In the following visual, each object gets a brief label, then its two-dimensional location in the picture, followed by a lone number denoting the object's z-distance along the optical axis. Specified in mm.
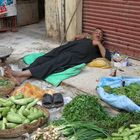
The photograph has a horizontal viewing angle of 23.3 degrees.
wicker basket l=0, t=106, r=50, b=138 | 4156
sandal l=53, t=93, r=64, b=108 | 5031
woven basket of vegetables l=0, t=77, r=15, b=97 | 5469
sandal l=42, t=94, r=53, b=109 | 4992
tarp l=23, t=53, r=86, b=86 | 6065
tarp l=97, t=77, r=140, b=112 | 4715
